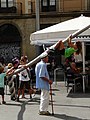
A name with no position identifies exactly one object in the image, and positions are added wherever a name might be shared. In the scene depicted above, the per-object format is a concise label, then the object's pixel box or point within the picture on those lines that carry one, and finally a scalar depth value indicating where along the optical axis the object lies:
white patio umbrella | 13.14
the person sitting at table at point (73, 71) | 14.45
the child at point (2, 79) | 12.31
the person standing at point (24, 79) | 13.11
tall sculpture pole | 7.90
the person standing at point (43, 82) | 10.19
